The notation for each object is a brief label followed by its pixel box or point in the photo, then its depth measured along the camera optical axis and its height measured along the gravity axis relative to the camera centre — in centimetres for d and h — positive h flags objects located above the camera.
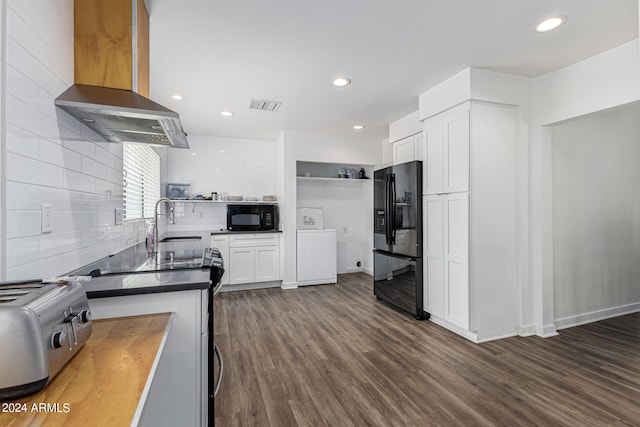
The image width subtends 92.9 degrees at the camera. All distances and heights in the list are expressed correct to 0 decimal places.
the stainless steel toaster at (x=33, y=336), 68 -29
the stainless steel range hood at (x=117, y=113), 141 +52
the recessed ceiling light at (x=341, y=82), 298 +135
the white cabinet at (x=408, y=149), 371 +87
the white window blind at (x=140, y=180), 279 +41
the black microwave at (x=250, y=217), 486 +0
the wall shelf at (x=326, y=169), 554 +89
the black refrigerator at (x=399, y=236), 341 -24
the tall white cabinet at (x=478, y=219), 282 -3
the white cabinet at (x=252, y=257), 461 -63
